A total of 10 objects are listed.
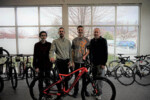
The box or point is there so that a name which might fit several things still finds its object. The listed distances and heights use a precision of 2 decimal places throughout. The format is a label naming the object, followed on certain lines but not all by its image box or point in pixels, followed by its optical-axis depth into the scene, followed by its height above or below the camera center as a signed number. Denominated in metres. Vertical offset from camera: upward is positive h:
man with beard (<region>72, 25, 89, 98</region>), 2.23 -0.06
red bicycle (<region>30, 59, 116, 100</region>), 1.86 -0.76
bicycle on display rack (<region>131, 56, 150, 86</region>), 3.18 -0.75
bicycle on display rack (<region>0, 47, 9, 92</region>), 3.29 -0.44
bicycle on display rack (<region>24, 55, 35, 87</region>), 3.25 -0.80
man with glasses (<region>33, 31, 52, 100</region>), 2.09 -0.23
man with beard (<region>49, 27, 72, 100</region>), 2.12 -0.13
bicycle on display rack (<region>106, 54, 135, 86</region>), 3.24 -0.90
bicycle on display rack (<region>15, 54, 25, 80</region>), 3.56 -0.79
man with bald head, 2.15 -0.15
